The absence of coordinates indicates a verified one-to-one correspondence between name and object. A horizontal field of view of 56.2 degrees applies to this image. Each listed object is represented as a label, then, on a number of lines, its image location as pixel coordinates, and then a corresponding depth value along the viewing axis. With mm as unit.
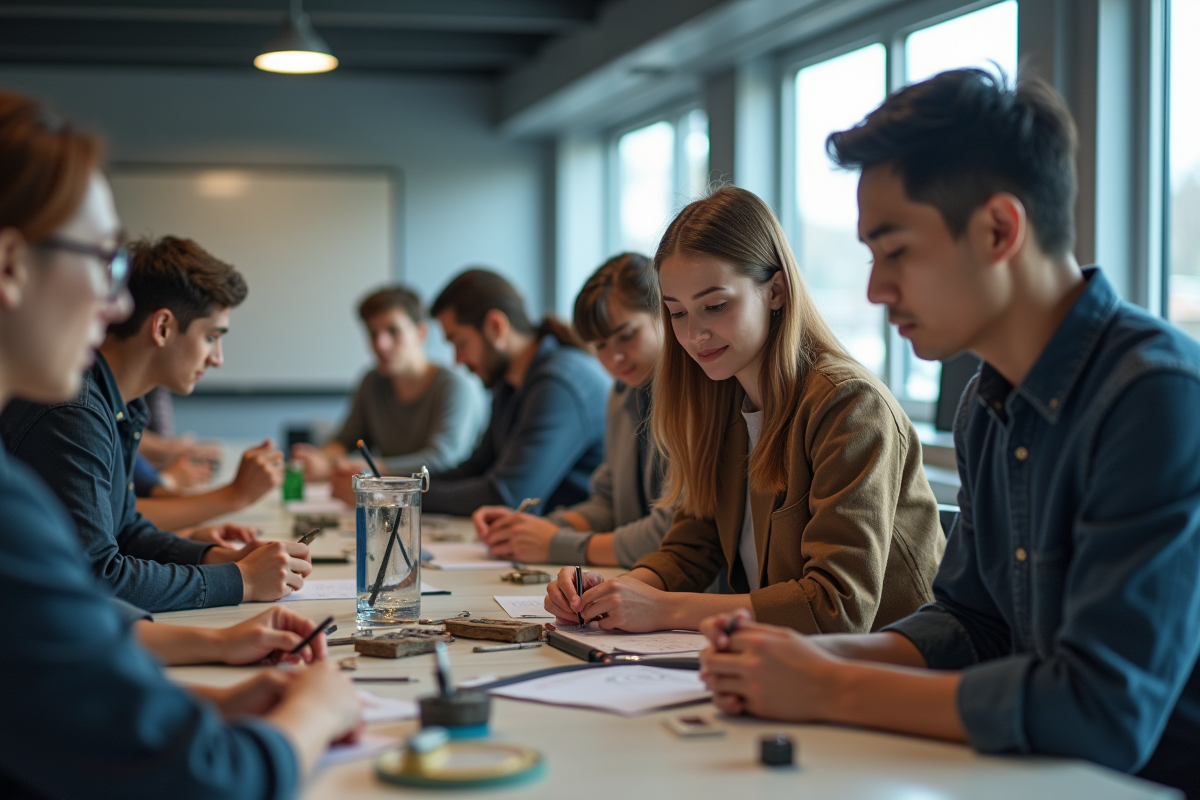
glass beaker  1729
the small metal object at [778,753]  1049
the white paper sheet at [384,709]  1204
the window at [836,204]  4395
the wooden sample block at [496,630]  1579
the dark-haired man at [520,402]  3162
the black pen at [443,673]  1153
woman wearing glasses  856
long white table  986
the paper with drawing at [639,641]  1525
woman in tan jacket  1630
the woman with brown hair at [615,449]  2365
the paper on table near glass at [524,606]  1797
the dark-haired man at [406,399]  4453
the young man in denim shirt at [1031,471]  1052
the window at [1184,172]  2922
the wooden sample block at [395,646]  1479
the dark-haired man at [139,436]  1767
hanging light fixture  4414
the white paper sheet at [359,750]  1066
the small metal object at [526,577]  2105
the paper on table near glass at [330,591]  1961
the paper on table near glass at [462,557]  2330
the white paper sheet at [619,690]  1257
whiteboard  6855
